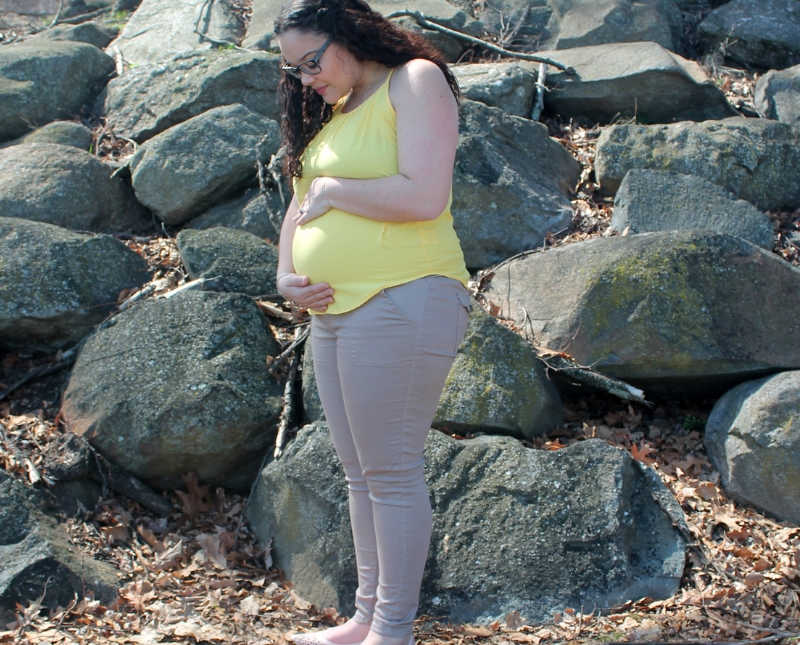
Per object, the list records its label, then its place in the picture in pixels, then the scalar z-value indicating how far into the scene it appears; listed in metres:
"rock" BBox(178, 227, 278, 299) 5.74
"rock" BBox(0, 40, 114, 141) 7.85
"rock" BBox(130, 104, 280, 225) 6.63
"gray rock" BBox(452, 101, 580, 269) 6.39
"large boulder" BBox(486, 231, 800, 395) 5.09
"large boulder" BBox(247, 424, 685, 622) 4.01
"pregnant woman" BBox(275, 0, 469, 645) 2.89
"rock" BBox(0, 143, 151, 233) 6.47
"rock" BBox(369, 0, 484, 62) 8.65
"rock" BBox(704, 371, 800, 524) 4.60
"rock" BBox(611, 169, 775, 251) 6.27
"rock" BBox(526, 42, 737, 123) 7.68
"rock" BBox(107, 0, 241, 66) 9.05
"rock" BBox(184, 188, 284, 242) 6.48
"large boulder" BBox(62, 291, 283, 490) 4.92
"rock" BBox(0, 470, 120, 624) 3.95
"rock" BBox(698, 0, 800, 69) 8.78
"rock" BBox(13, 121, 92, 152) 7.50
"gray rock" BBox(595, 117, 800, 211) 6.87
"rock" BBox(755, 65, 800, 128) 7.77
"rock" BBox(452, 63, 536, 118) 7.69
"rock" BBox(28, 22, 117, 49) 9.50
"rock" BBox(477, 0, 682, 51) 8.85
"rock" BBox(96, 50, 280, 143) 7.63
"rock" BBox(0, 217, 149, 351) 5.51
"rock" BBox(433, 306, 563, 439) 4.92
